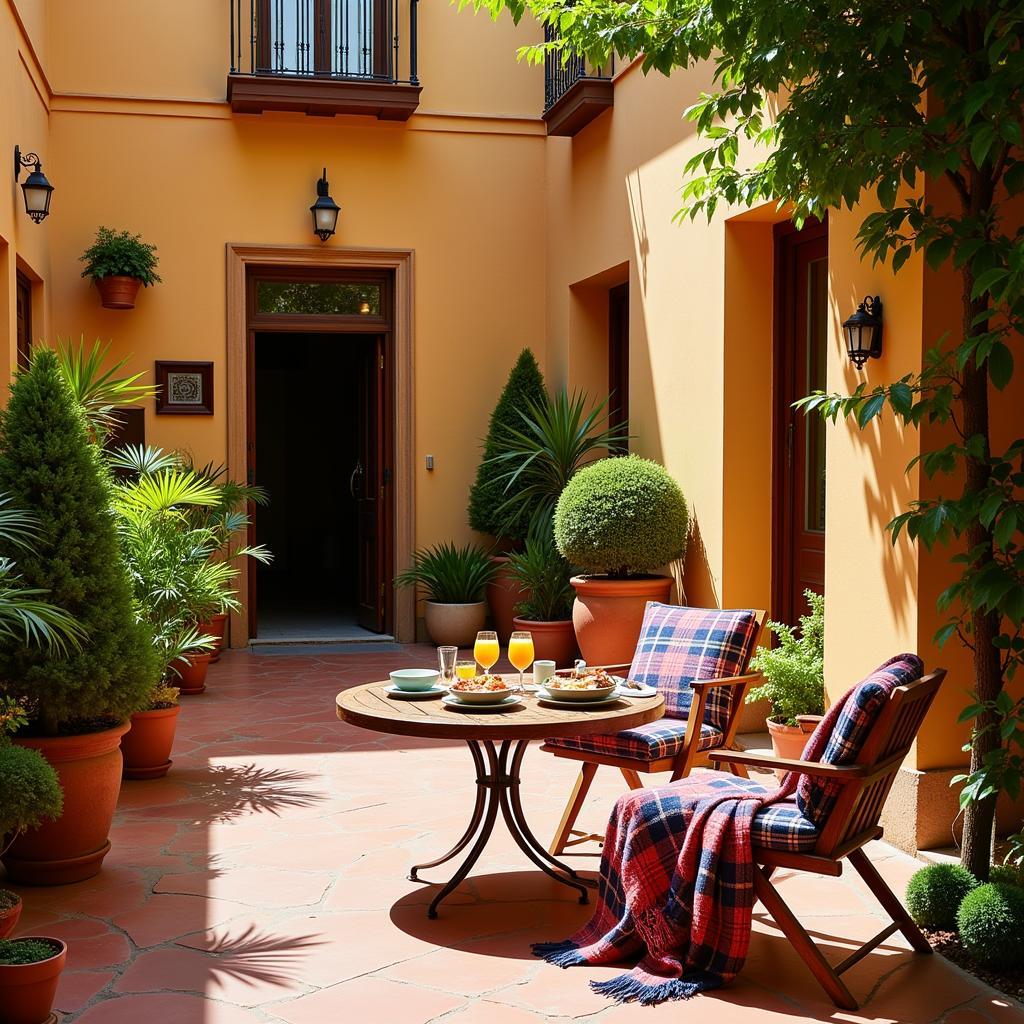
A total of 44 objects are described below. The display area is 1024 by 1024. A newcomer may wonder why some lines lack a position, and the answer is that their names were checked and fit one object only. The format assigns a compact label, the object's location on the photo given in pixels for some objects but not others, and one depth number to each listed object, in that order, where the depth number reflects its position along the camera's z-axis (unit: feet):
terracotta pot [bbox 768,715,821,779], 16.84
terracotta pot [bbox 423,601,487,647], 30.40
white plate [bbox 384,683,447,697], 13.11
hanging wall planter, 29.32
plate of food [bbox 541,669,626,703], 12.66
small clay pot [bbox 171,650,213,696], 25.27
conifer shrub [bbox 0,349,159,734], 13.74
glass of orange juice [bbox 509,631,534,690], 13.29
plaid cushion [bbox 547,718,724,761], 14.12
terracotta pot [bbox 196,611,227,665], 28.60
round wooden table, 11.78
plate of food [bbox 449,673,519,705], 12.36
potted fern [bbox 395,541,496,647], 30.48
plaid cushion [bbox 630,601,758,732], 15.57
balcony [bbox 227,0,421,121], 30.04
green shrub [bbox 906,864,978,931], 12.26
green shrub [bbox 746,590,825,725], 17.53
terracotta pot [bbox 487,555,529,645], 29.99
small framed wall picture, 30.78
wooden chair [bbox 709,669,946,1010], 10.64
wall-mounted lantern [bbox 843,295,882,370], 15.51
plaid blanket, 10.99
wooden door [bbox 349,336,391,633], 32.78
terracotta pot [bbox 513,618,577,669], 26.89
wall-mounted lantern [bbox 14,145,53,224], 24.89
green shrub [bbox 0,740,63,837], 11.53
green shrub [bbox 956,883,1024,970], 11.29
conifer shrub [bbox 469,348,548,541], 30.78
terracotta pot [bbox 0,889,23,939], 10.65
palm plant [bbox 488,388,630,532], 28.09
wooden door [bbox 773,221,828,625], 20.48
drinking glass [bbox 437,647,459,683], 12.83
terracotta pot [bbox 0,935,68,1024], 9.76
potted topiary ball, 22.72
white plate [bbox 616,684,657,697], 13.34
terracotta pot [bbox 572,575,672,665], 22.91
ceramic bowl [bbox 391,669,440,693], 13.21
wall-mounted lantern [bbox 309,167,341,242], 30.68
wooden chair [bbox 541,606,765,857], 14.29
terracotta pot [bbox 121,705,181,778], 18.47
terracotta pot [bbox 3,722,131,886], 13.85
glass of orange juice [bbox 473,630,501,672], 13.21
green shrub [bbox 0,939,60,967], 9.90
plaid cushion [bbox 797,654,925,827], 10.66
